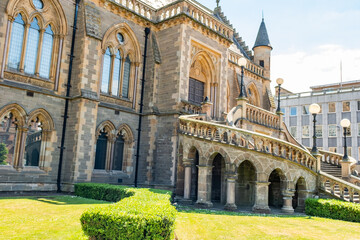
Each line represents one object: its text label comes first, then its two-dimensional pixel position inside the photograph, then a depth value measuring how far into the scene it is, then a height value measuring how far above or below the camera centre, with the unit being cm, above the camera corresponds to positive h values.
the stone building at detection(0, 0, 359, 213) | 1641 +342
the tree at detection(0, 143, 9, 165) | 1628 +28
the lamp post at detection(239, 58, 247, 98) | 1988 +666
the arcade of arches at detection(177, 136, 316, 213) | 1591 -33
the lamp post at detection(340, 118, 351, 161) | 2071 +330
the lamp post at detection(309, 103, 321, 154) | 1894 +375
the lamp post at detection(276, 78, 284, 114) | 2266 +637
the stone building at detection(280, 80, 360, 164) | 4934 +967
